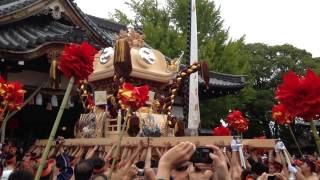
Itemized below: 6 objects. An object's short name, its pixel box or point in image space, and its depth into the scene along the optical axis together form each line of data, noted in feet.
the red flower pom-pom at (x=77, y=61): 12.20
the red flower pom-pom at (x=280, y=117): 24.31
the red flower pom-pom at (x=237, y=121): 35.27
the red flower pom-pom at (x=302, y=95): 12.34
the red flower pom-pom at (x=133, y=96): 18.80
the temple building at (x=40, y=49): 29.63
